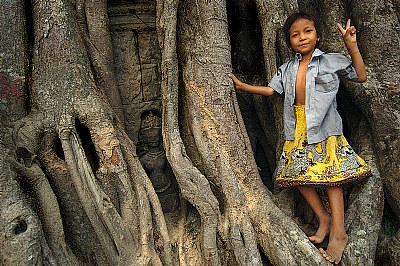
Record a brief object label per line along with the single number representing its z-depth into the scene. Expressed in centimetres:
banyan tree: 229
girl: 228
